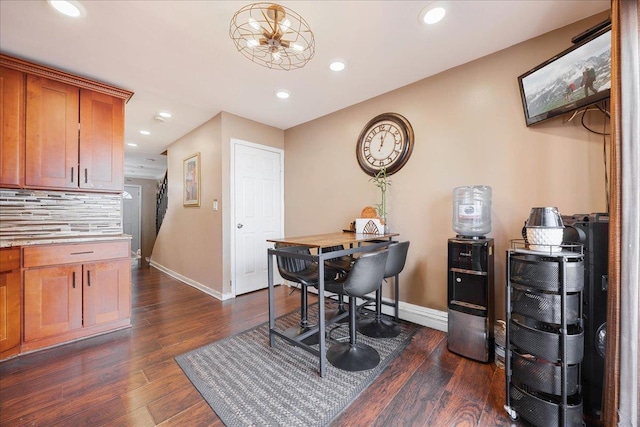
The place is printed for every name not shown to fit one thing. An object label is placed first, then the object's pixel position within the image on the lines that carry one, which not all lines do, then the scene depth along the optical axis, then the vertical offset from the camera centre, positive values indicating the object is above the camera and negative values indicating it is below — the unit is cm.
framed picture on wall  403 +56
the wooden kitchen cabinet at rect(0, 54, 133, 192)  221 +80
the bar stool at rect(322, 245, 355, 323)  233 -48
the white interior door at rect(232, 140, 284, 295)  363 +8
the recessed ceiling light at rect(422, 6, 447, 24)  171 +137
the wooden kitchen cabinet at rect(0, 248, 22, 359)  200 -71
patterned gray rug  148 -116
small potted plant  290 +30
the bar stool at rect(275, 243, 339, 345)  213 -53
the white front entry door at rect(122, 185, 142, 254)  719 -7
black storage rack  129 -66
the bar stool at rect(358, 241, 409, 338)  227 -100
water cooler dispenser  196 -52
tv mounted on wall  154 +91
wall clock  279 +81
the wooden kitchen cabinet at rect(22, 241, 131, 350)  215 -72
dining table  181 -31
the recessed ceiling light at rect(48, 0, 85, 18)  164 +137
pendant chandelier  167 +137
